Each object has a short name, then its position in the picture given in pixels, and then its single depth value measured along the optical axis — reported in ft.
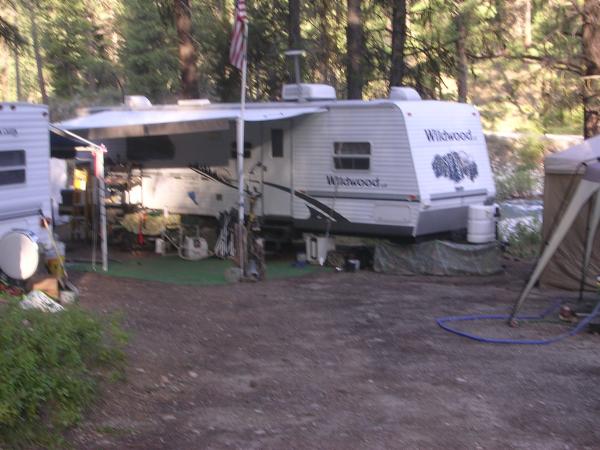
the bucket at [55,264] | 31.99
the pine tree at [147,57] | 90.33
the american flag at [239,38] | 38.70
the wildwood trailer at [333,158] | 40.57
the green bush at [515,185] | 68.89
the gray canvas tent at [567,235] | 35.96
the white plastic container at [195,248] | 44.68
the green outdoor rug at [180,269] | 39.29
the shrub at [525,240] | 47.88
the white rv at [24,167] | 31.81
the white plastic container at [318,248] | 43.78
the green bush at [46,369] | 16.24
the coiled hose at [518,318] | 26.30
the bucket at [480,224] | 41.81
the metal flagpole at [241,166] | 38.78
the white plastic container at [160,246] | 46.26
